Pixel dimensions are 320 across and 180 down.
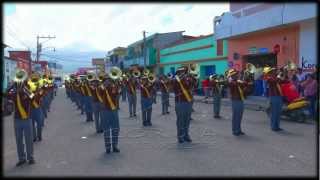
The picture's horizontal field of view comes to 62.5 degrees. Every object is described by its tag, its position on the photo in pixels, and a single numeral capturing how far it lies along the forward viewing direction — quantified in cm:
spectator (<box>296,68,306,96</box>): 899
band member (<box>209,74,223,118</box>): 927
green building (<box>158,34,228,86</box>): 1750
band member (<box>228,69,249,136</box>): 664
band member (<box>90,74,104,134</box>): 740
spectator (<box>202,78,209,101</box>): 1368
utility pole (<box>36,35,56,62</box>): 3777
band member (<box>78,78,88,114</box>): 1019
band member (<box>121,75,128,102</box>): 1098
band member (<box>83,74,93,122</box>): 925
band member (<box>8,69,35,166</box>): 496
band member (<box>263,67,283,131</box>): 687
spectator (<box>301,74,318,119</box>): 820
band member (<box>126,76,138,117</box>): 1022
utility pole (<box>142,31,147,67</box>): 2943
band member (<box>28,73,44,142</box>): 639
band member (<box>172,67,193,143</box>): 612
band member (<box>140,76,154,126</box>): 827
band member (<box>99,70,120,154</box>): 552
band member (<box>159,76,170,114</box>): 1009
